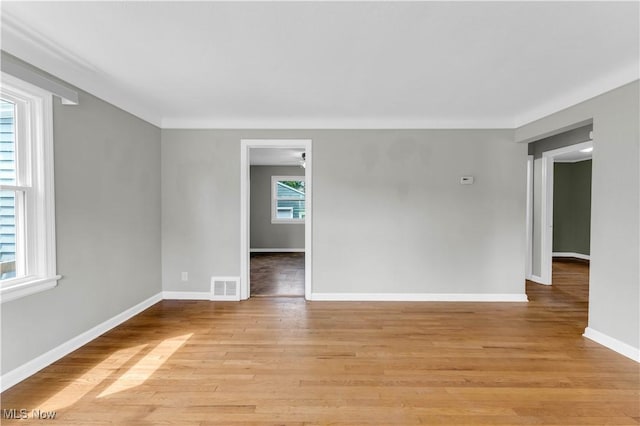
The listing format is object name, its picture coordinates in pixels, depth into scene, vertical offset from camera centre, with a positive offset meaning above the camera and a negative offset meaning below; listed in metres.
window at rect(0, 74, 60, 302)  2.17 +0.11
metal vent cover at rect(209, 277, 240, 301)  4.05 -1.06
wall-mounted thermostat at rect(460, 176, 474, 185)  4.02 +0.39
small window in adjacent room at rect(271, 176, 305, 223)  8.62 +0.21
